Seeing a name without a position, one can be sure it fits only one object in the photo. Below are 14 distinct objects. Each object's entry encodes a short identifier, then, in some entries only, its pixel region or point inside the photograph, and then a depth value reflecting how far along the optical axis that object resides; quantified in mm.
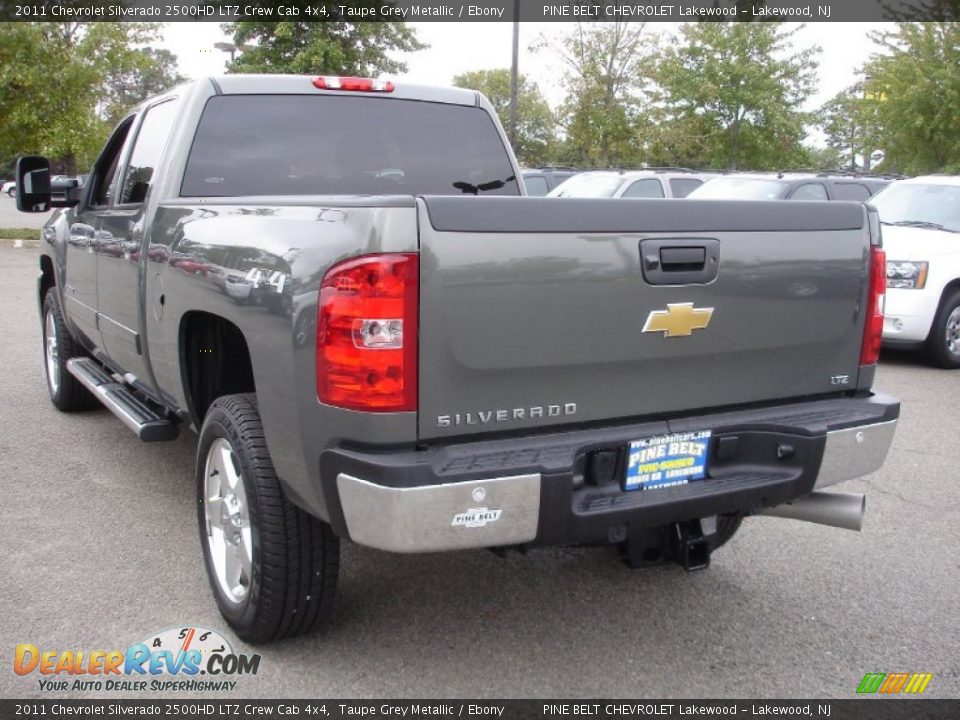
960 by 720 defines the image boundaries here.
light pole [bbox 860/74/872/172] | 25847
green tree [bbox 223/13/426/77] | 25266
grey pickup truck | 2545
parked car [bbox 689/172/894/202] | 12492
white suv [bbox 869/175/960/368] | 8359
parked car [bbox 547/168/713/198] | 14148
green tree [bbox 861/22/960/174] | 22594
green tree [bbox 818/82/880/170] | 25417
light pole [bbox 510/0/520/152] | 20297
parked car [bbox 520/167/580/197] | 17511
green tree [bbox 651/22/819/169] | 27188
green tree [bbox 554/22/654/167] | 25109
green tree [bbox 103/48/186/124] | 20359
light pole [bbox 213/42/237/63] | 26141
